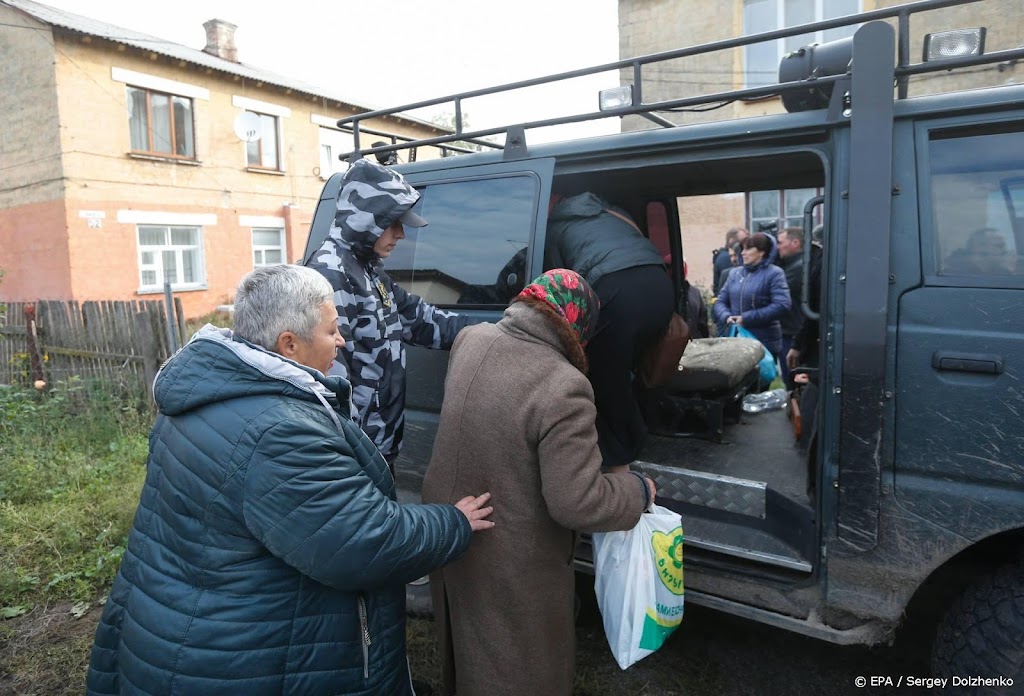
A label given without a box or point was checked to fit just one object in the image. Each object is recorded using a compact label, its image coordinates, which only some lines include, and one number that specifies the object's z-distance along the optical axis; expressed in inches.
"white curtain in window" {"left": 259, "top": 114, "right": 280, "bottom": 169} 713.0
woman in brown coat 75.3
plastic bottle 183.8
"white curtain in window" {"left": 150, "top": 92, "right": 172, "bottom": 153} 621.3
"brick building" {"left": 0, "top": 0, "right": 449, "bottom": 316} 560.7
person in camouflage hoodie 106.5
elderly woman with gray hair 62.7
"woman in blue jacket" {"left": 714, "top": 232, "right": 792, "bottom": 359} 209.9
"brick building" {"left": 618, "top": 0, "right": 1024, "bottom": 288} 440.8
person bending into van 111.8
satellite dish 634.8
